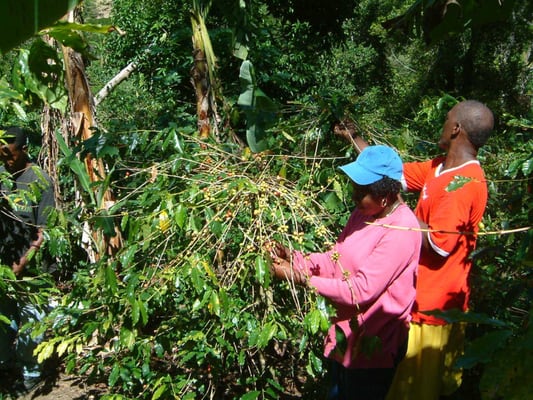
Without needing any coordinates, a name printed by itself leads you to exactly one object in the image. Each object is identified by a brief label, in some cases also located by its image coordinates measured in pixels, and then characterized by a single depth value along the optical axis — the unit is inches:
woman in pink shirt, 85.3
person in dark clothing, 135.1
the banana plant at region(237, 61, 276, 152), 97.8
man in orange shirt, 95.4
